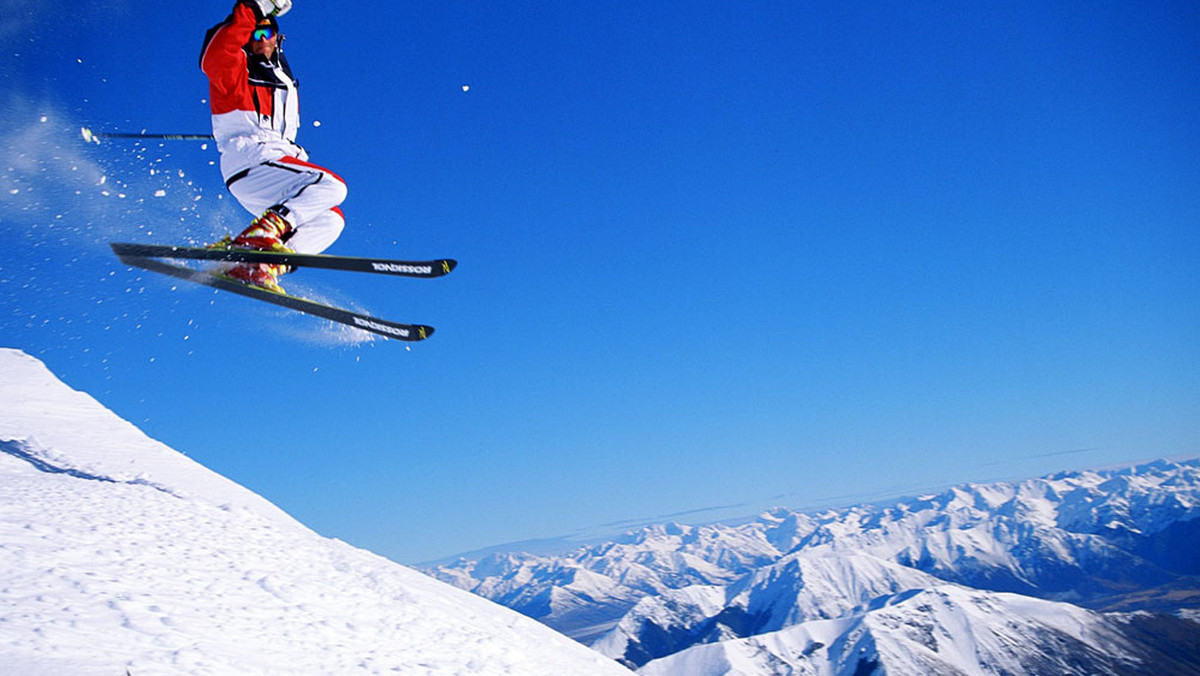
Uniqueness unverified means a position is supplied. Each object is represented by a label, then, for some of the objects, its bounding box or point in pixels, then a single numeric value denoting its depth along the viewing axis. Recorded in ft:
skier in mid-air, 21.83
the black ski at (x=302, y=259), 24.86
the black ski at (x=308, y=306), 26.09
